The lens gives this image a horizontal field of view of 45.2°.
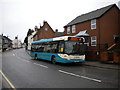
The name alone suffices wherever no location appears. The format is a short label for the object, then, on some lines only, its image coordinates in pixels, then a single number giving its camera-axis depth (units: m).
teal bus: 14.02
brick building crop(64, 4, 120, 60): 22.69
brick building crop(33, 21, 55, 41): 56.28
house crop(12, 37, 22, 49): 150.61
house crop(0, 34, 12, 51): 103.74
